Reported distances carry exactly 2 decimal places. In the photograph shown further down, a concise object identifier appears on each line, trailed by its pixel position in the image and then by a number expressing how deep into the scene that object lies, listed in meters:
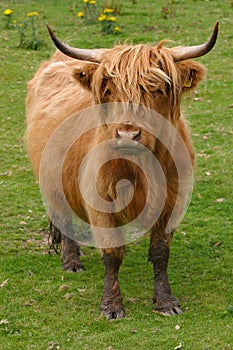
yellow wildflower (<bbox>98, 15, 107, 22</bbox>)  14.41
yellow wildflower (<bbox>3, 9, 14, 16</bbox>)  15.10
